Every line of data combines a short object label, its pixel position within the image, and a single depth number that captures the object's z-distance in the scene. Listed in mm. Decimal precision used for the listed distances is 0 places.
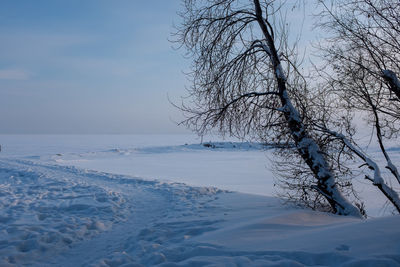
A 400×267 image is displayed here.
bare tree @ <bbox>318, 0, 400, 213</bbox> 5750
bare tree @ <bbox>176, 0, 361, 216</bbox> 6719
